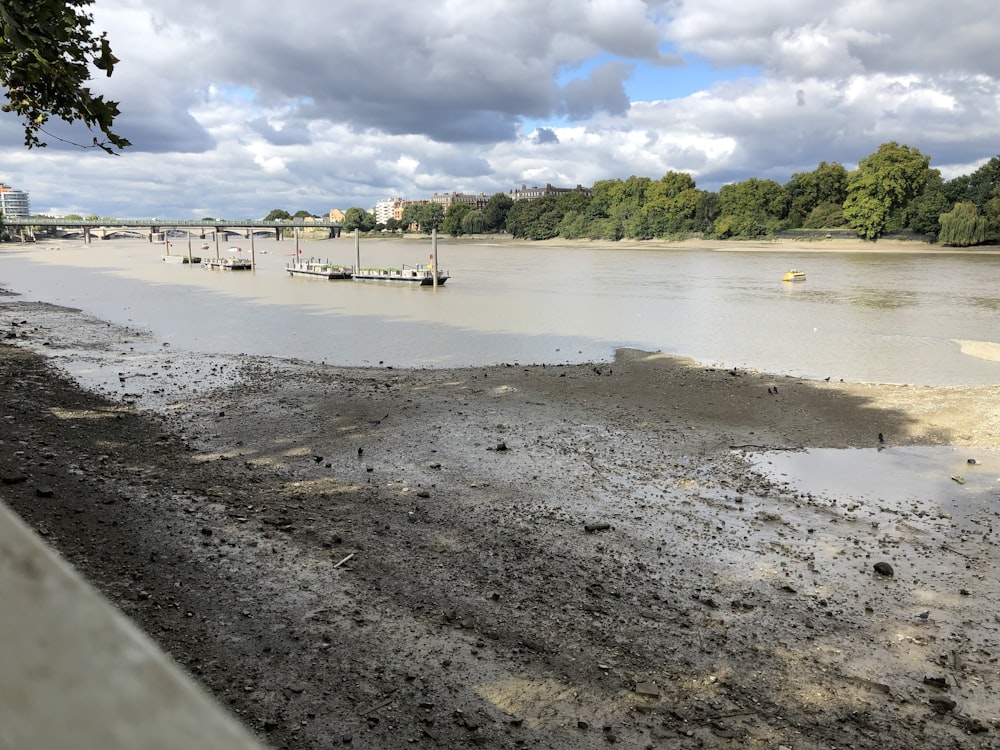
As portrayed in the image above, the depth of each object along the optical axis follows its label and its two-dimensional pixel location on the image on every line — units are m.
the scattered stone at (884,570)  7.23
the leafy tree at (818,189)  115.56
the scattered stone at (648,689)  4.80
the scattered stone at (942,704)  4.91
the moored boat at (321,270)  55.06
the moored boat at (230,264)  69.44
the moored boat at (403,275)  50.06
